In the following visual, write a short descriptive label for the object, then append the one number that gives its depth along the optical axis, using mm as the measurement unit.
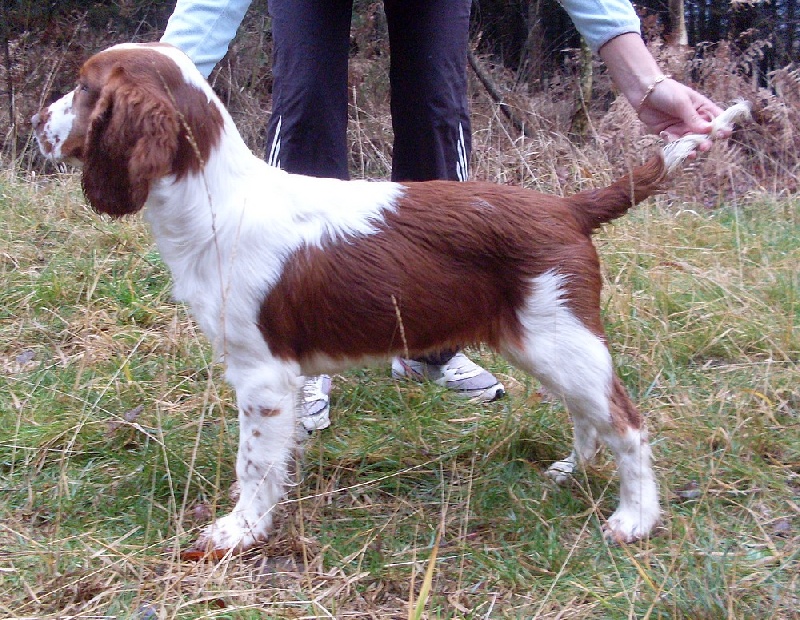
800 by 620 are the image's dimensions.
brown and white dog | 2330
